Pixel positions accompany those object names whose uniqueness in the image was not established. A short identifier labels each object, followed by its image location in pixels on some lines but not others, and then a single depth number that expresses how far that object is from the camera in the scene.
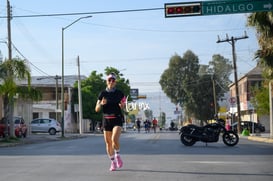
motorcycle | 22.92
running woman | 11.77
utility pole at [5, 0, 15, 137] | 30.40
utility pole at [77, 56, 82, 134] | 55.97
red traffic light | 22.03
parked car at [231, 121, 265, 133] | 55.44
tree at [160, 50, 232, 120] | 81.75
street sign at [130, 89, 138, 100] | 95.94
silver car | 50.22
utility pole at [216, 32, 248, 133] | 51.91
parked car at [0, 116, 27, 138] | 35.53
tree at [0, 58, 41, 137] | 29.61
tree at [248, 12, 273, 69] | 24.34
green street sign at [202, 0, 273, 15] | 21.38
